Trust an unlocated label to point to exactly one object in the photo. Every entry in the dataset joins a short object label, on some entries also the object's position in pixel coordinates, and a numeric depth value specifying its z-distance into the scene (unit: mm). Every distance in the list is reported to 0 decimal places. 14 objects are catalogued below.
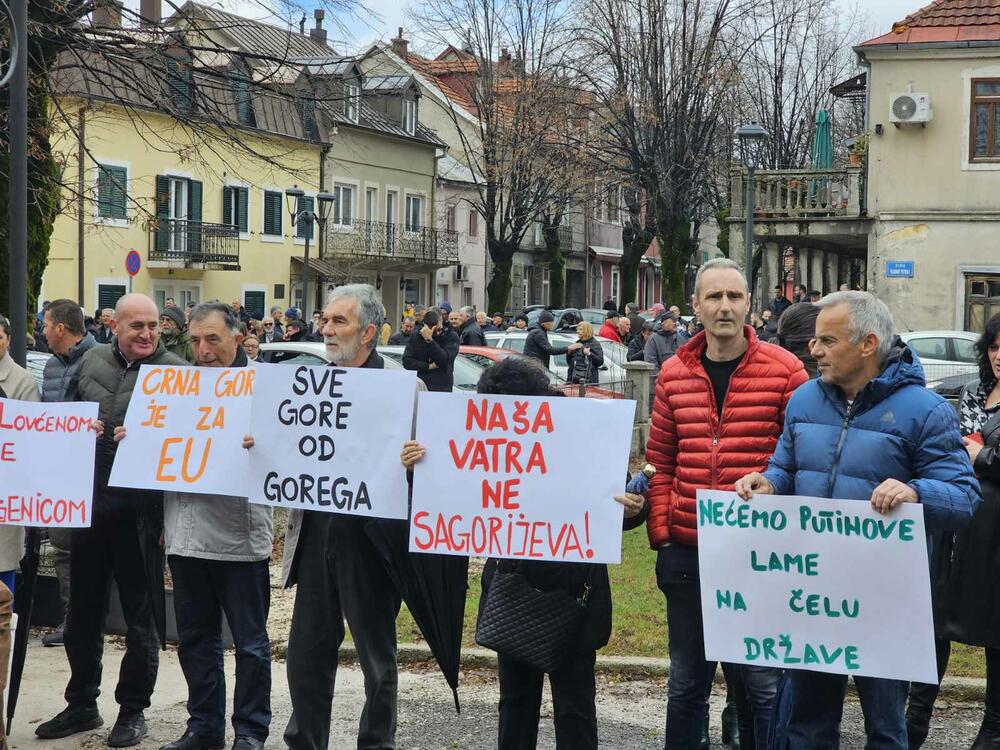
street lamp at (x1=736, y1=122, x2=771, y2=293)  24627
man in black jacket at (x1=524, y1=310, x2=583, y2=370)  18188
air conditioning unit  31672
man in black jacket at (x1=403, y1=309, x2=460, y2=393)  15859
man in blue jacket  4461
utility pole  7812
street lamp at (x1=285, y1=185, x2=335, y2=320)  33469
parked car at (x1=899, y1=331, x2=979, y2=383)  22188
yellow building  12516
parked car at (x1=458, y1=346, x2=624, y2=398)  18516
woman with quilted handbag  4945
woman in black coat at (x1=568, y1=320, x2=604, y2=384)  18547
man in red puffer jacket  5160
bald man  6297
